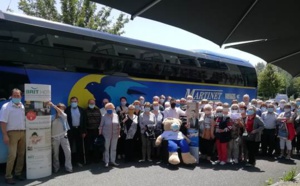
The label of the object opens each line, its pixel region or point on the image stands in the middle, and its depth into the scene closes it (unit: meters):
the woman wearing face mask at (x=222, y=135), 9.48
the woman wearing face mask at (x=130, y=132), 9.52
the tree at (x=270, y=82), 50.00
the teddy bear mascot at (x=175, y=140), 8.98
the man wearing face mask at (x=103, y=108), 9.36
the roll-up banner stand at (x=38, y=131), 7.29
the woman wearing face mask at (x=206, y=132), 9.76
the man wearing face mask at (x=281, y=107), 11.48
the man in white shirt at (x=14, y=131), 6.94
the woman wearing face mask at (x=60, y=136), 7.93
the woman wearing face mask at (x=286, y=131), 10.37
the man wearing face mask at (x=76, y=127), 8.54
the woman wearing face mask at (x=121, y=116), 9.72
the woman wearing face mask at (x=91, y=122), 8.79
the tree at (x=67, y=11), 20.48
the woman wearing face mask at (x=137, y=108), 9.99
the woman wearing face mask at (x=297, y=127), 10.95
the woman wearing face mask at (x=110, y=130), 8.90
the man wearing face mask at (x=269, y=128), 10.66
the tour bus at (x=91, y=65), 7.55
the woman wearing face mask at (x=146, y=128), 9.66
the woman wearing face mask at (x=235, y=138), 9.56
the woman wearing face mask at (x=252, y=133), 9.27
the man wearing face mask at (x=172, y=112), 10.31
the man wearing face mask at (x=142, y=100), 10.51
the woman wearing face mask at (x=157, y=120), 9.97
